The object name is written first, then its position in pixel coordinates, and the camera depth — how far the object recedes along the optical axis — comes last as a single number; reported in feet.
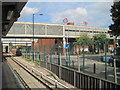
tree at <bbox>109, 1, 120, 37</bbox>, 88.56
